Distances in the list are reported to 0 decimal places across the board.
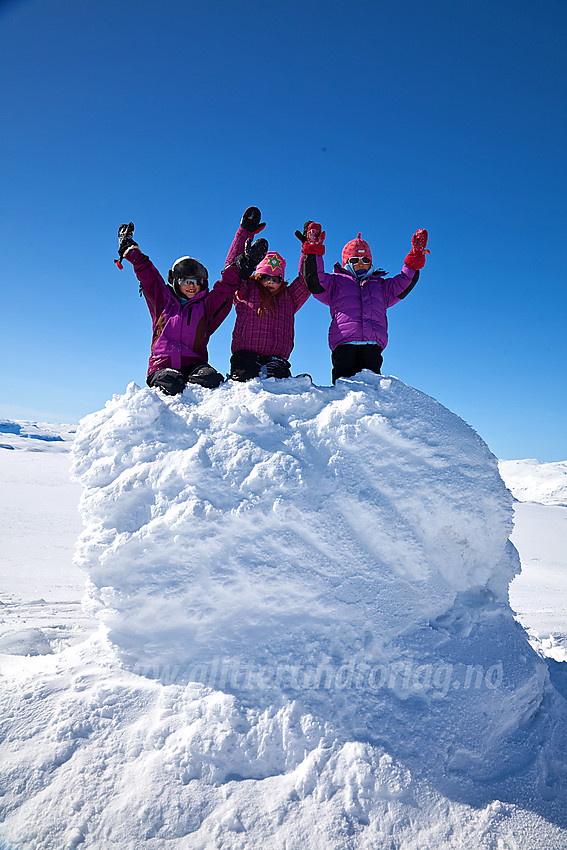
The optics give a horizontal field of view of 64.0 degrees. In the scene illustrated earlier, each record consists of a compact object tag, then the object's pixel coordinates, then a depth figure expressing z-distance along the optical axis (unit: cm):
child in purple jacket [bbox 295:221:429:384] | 348
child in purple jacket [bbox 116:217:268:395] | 329
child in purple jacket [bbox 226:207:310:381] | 355
